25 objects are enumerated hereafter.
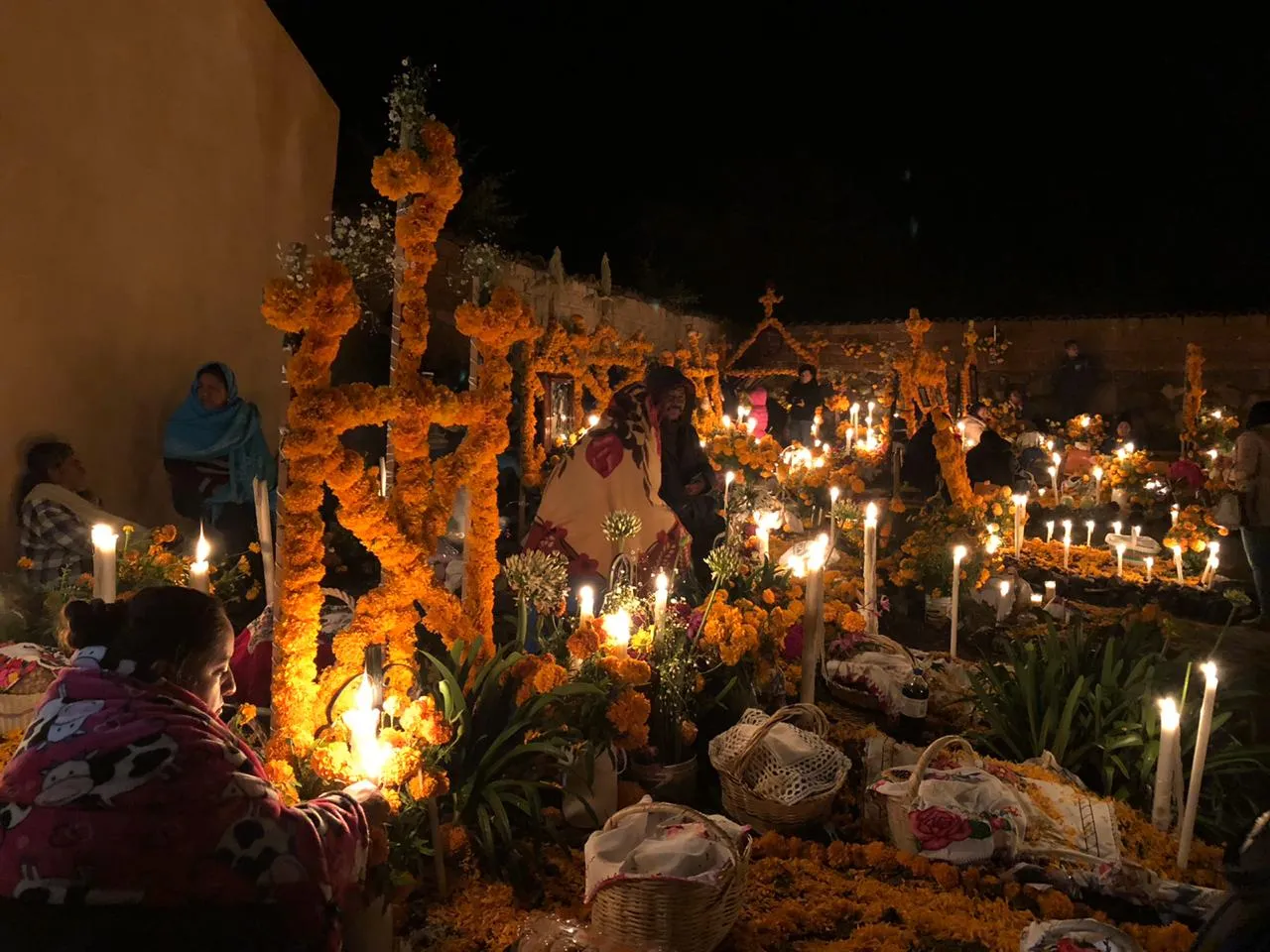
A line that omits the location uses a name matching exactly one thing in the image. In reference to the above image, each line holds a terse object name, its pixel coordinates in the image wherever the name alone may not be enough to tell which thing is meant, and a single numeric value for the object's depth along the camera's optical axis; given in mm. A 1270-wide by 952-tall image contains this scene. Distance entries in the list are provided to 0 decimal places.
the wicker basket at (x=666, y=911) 2297
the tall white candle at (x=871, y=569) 4828
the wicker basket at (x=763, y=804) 3094
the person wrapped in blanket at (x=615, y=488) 4637
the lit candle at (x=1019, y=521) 6699
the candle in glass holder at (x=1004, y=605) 5695
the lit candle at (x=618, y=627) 3391
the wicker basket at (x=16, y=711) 3408
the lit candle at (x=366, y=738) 2379
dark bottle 4098
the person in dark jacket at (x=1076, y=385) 13453
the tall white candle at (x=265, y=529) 3457
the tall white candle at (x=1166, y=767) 3002
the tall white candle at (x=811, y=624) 3646
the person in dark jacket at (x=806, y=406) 11727
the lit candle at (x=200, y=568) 3285
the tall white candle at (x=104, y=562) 2764
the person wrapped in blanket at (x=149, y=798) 1571
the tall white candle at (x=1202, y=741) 2834
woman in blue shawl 5984
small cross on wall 14123
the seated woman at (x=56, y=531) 4758
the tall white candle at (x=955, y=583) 4602
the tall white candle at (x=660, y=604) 3545
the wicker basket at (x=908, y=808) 2957
